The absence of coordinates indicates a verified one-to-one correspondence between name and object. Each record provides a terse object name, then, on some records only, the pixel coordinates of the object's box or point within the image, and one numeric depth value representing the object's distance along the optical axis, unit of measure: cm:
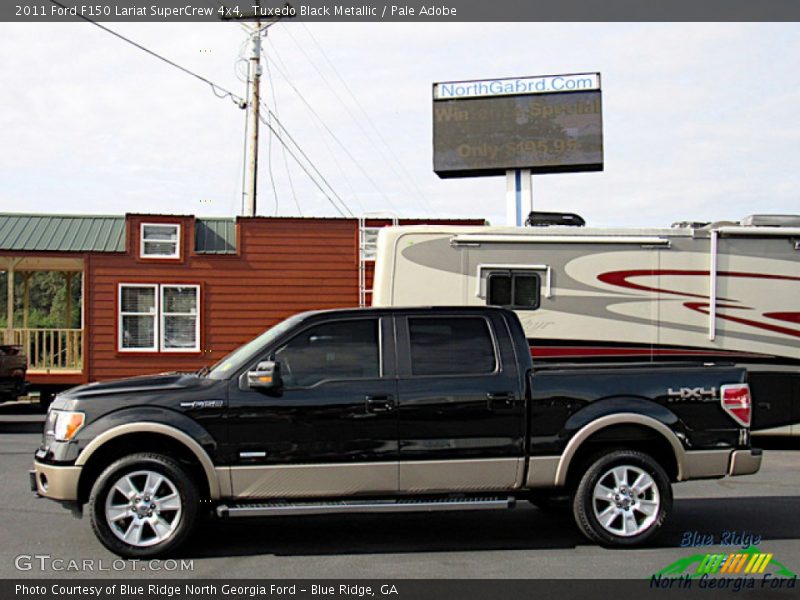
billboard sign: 2086
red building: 1883
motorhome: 1219
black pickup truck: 659
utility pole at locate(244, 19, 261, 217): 2417
